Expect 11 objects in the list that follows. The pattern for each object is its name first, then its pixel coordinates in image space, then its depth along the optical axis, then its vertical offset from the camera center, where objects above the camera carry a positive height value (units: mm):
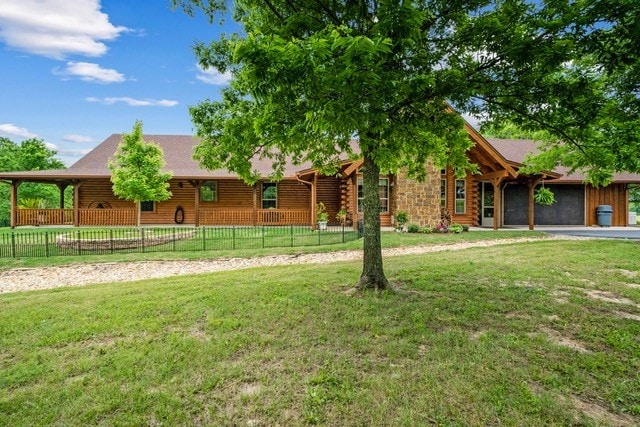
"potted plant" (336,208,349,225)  18195 -203
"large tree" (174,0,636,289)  3385 +1682
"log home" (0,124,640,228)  17750 +840
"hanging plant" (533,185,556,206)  10612 +408
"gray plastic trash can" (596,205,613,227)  20703 -462
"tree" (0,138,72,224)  34969 +5391
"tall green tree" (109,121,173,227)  16703 +2201
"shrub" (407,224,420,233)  16594 -871
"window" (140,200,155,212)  21594 +512
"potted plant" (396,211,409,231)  17109 -436
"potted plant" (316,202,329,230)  17867 -270
